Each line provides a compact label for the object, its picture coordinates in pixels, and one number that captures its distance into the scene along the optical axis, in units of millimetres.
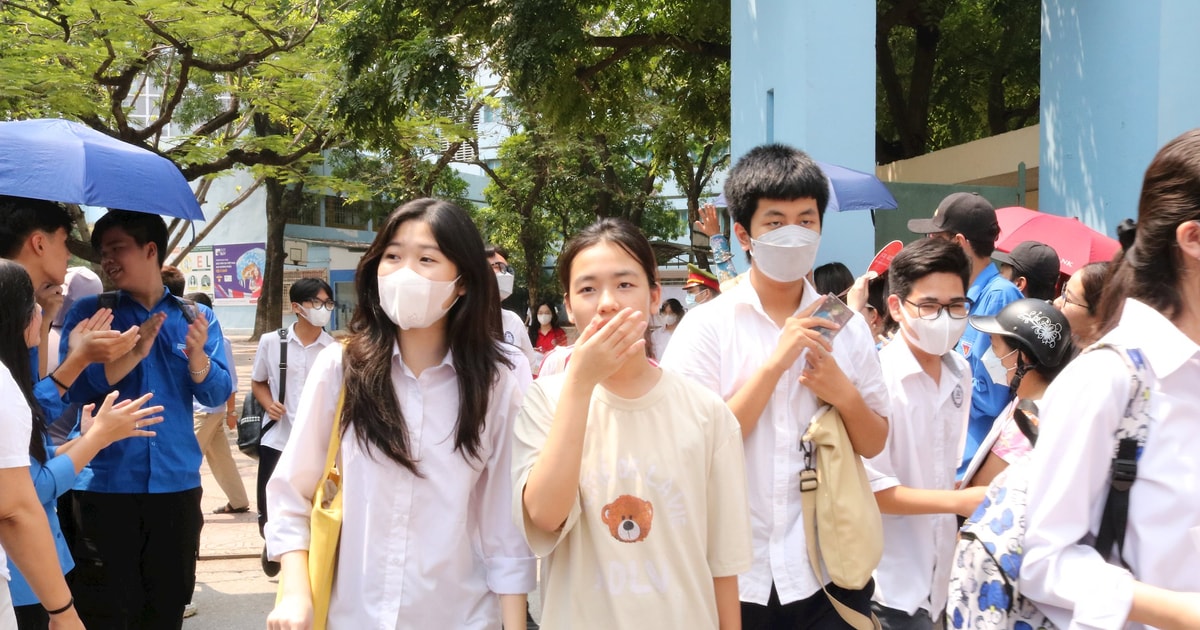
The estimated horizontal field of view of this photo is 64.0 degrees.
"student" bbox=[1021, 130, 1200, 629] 1562
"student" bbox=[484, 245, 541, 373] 5111
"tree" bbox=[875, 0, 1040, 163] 10930
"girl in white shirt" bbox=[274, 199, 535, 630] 2205
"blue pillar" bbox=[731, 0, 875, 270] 6637
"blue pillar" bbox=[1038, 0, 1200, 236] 6070
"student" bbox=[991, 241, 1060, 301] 4371
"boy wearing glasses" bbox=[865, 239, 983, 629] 2738
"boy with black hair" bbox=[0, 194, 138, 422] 3100
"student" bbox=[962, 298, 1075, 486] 2645
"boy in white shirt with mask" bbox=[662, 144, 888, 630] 2387
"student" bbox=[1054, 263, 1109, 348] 3572
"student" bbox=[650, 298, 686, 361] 12080
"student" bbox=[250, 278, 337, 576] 6230
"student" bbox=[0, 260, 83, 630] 2191
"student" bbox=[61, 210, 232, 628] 3449
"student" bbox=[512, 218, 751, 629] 2008
